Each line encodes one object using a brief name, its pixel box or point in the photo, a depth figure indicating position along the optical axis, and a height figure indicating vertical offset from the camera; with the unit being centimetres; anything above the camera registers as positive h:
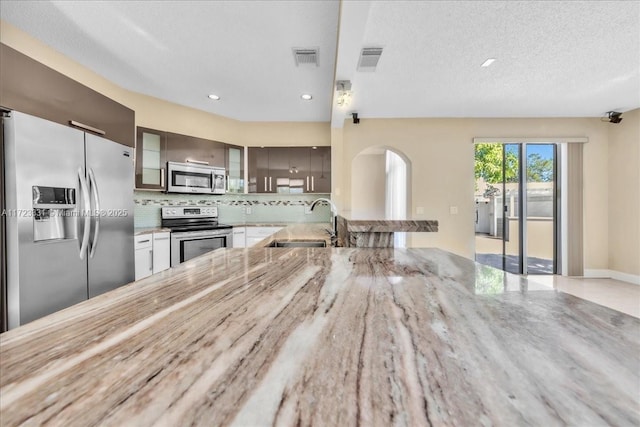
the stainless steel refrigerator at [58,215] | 151 -2
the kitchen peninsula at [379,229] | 145 -8
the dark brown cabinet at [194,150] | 362 +85
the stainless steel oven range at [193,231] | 343 -22
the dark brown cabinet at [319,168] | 436 +70
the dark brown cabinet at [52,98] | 161 +77
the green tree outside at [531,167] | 450 +75
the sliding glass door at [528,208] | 448 +10
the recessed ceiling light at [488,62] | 259 +142
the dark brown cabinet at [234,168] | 418 +69
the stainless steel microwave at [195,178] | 358 +46
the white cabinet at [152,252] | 297 -43
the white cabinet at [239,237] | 400 -33
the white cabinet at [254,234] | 414 -30
